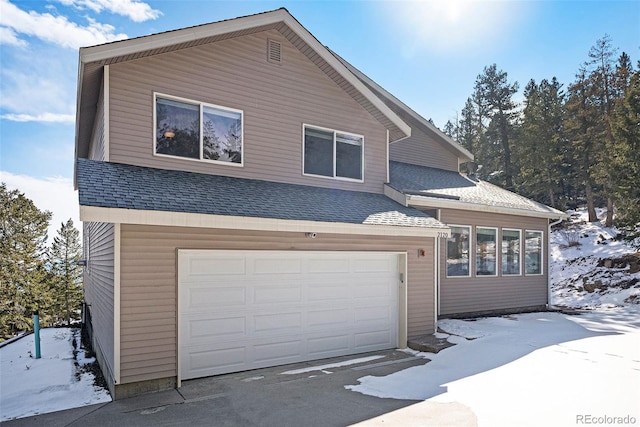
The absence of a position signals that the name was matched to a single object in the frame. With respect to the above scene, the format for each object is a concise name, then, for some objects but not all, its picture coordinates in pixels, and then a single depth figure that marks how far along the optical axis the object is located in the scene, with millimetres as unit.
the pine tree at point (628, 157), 15875
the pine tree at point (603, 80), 24406
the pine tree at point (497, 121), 30953
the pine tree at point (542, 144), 26203
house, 5773
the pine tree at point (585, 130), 25156
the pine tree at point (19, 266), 23125
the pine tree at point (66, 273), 27734
